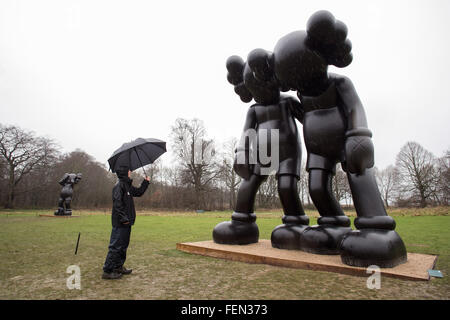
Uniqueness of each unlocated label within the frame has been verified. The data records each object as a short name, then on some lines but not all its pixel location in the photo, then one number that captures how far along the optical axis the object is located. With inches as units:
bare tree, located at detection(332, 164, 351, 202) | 1018.8
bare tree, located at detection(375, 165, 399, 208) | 1435.3
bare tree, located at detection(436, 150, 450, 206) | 943.7
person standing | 101.0
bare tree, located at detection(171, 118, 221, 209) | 1110.4
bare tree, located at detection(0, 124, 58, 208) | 1075.3
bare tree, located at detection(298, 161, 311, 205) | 1297.4
